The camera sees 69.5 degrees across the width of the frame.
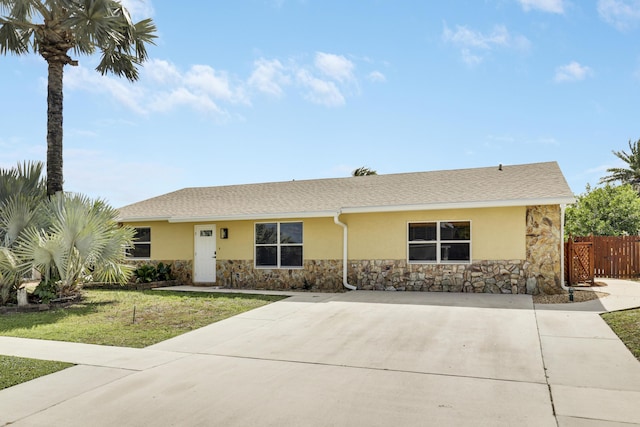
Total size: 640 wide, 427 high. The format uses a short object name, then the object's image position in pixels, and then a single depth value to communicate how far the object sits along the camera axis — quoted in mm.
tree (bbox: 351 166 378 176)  31609
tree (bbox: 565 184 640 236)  27125
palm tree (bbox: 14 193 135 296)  11039
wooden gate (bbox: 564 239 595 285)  14125
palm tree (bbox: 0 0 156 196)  12633
